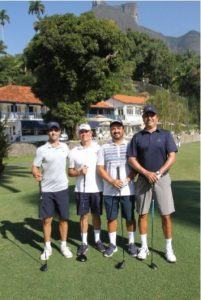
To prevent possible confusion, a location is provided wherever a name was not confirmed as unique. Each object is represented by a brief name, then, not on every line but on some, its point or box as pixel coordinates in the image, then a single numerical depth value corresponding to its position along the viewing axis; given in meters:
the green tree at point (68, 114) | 41.06
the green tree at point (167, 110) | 54.03
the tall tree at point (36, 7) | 86.31
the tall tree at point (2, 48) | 68.38
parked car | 46.17
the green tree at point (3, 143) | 16.41
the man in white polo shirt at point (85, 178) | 5.98
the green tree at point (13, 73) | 74.44
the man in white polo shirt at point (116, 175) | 5.80
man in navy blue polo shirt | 5.57
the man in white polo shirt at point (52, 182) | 5.93
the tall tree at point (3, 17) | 84.62
